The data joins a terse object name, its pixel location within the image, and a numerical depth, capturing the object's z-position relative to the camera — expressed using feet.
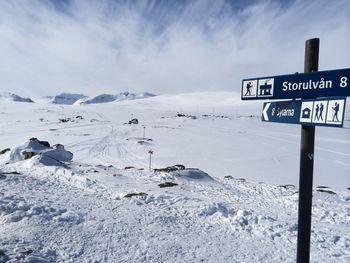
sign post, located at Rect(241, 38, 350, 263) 10.92
